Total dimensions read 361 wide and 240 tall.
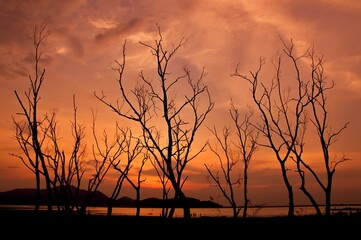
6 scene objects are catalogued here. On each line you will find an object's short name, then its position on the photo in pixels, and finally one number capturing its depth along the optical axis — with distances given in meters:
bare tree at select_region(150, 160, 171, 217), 25.00
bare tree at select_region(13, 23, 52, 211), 13.53
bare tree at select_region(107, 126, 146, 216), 20.50
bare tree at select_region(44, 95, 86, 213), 16.08
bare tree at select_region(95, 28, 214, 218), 14.39
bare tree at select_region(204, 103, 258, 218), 23.62
